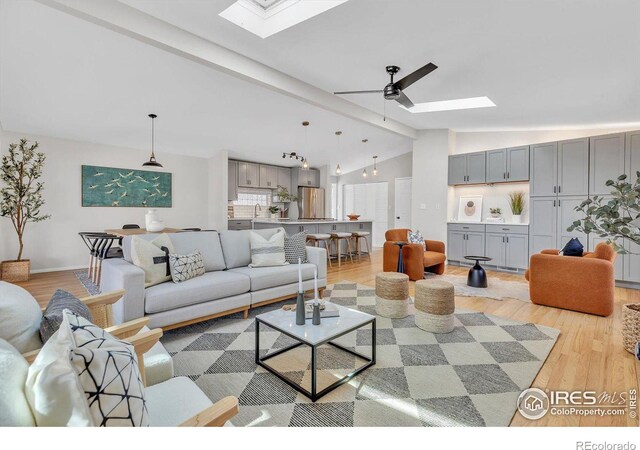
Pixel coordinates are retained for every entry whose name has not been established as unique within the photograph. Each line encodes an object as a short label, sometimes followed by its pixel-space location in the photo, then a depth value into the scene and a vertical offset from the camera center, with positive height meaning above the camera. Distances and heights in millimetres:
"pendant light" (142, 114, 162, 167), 4712 +1542
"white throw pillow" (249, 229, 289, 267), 3494 -380
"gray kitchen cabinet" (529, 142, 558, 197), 5121 +885
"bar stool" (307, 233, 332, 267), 5773 -389
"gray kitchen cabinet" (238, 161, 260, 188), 7703 +1151
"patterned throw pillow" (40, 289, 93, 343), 1141 -391
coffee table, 1798 -713
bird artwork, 5805 +625
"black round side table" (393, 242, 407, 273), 4586 -607
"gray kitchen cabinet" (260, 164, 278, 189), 8172 +1159
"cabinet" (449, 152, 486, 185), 5930 +1037
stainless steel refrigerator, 8750 +488
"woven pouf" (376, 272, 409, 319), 3094 -792
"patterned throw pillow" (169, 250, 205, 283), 2807 -463
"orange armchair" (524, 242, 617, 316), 3150 -667
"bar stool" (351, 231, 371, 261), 6741 -431
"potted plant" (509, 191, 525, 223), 5660 +286
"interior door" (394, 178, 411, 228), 8656 +476
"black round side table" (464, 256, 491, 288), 4395 -848
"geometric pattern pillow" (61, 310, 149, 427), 785 -446
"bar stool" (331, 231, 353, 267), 6207 -430
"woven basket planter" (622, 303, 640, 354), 2365 -858
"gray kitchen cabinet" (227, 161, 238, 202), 7492 +887
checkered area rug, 1673 -1060
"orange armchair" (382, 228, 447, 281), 4664 -586
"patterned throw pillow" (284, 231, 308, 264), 3719 -362
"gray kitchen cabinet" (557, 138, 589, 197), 4820 +871
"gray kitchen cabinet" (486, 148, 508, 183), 5676 +1025
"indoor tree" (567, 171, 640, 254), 2402 +55
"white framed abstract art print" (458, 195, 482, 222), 6181 +243
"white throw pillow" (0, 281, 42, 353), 1070 -382
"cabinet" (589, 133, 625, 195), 4516 +922
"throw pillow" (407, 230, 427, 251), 4918 -319
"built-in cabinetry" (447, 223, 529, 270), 5434 -446
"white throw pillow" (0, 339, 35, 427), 699 -422
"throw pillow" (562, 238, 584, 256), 3477 -328
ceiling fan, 2973 +1465
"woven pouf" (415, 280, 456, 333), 2732 -804
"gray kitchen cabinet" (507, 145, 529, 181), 5434 +1039
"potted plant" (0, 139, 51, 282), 4633 +363
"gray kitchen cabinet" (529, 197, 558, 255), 5129 -47
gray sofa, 2445 -618
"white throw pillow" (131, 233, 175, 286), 2678 -374
